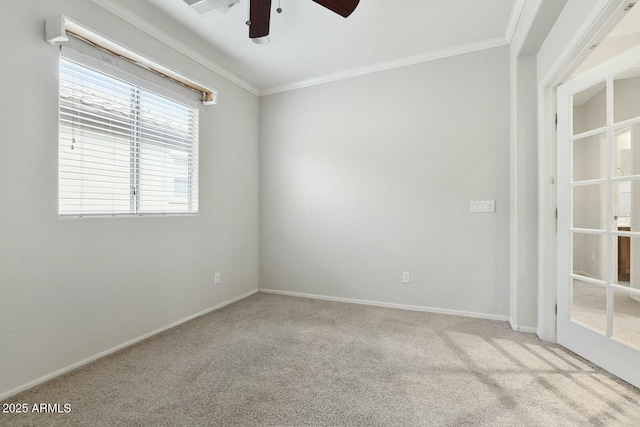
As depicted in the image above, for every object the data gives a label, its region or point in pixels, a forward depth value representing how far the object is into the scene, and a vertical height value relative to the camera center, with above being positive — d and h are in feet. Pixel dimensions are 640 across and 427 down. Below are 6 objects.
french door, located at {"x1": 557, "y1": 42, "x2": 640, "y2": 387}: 5.92 +0.06
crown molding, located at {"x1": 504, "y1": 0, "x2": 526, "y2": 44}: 7.63 +5.51
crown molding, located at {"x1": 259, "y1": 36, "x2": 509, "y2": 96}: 9.59 +5.63
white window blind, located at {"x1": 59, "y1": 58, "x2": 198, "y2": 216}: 6.81 +1.86
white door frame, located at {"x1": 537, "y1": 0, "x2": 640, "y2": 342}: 7.86 +0.29
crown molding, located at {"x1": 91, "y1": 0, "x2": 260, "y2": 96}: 7.39 +5.32
